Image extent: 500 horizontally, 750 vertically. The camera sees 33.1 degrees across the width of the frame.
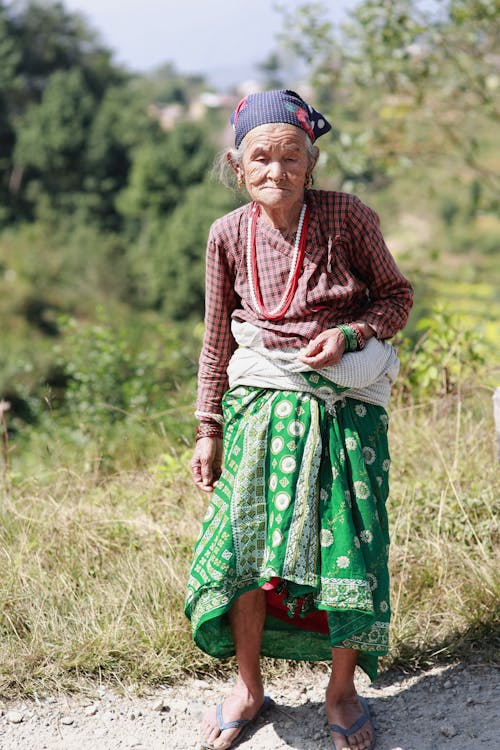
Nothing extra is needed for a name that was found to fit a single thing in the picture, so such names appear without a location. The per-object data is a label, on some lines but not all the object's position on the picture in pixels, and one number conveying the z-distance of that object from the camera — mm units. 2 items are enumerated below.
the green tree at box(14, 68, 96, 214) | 35062
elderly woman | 2135
